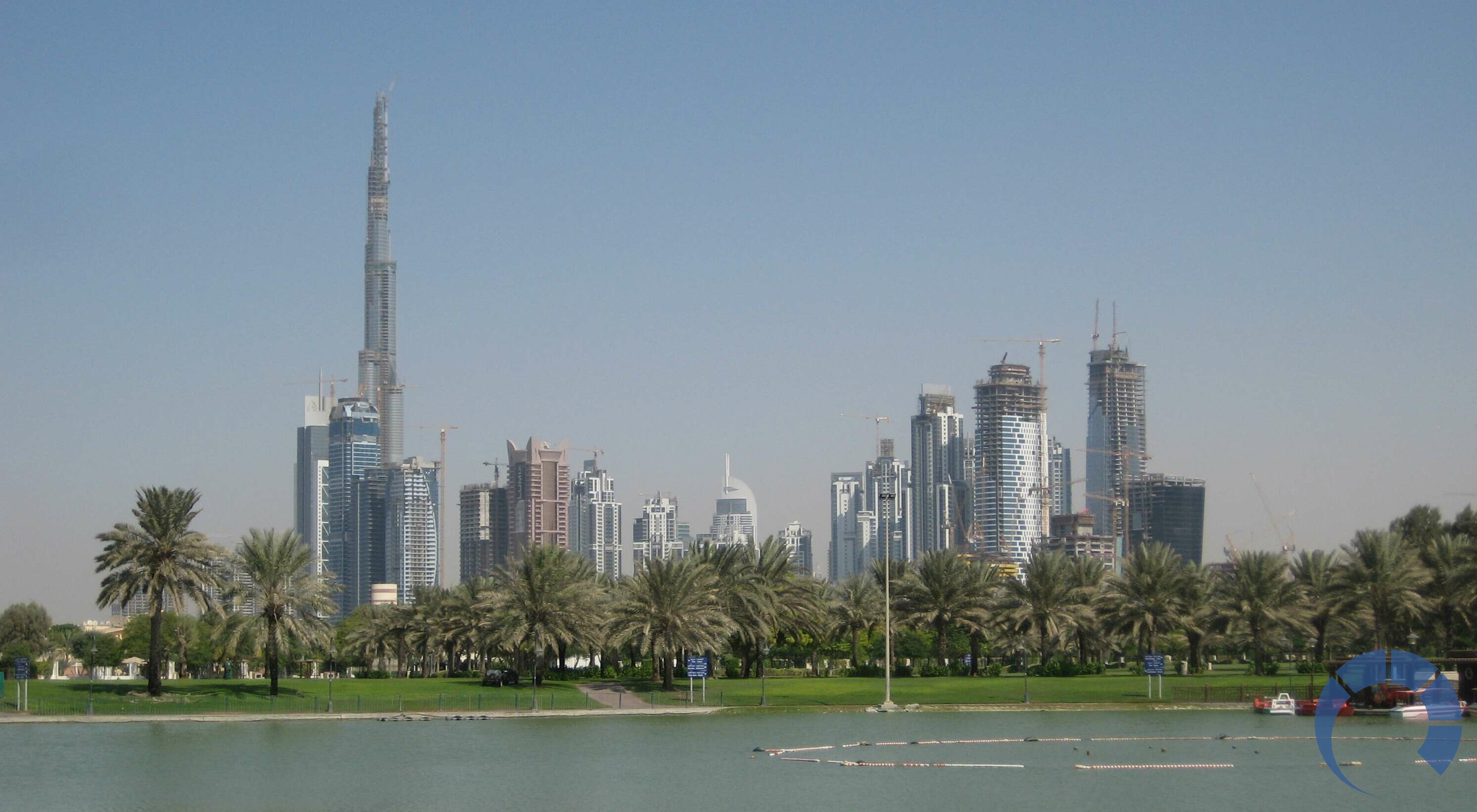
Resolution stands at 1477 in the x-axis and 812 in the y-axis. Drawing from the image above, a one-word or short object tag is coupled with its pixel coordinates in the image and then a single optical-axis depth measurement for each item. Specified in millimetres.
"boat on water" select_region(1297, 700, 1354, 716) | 72500
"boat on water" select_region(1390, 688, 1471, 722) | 70062
